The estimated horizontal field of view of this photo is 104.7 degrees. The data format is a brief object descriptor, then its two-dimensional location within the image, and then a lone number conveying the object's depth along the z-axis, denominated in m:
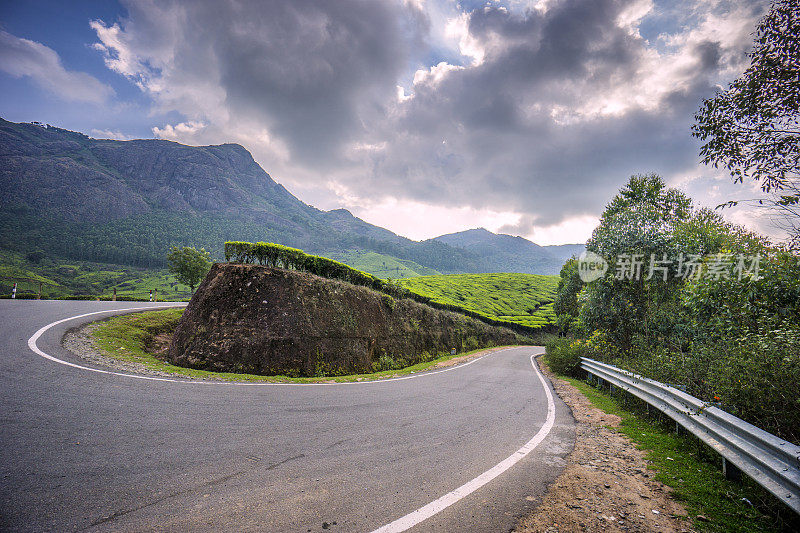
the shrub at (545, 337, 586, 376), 12.61
